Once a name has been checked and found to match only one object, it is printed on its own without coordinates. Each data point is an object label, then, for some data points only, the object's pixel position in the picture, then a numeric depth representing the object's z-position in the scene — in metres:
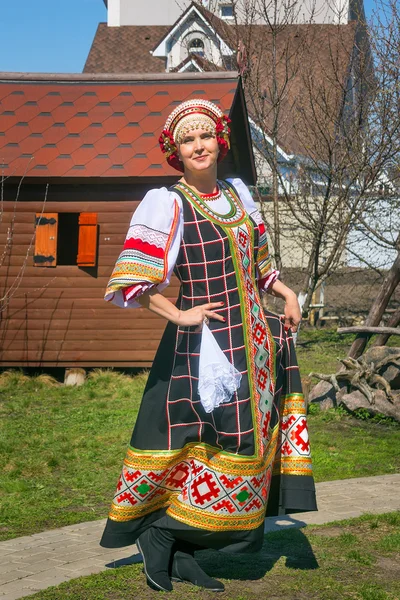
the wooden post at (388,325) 9.80
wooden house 11.16
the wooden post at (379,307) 9.68
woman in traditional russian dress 3.62
